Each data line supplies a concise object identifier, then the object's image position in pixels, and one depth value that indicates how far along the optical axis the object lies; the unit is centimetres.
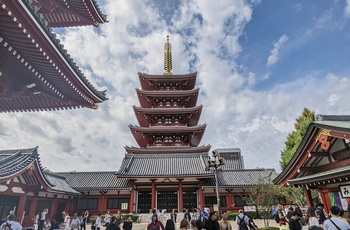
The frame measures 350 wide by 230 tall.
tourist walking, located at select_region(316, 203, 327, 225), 718
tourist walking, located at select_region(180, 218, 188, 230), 589
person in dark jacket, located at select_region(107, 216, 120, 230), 616
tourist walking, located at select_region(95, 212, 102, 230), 1233
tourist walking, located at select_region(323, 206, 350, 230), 443
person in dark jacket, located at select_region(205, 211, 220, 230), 611
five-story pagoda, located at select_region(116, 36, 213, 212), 2148
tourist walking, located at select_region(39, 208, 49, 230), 1375
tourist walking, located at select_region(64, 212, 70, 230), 1328
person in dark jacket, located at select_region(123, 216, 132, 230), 775
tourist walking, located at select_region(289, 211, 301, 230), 582
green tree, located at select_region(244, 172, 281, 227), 1477
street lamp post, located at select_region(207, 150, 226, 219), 1021
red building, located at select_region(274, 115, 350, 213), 704
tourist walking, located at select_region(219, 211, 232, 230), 662
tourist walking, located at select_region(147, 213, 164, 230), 652
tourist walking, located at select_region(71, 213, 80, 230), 1273
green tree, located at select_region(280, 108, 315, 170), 2244
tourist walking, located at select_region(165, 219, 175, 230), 693
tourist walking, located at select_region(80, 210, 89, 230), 1362
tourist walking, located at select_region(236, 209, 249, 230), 712
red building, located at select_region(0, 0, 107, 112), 460
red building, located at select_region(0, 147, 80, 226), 1195
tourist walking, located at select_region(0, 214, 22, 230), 601
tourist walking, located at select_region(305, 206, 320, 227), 644
